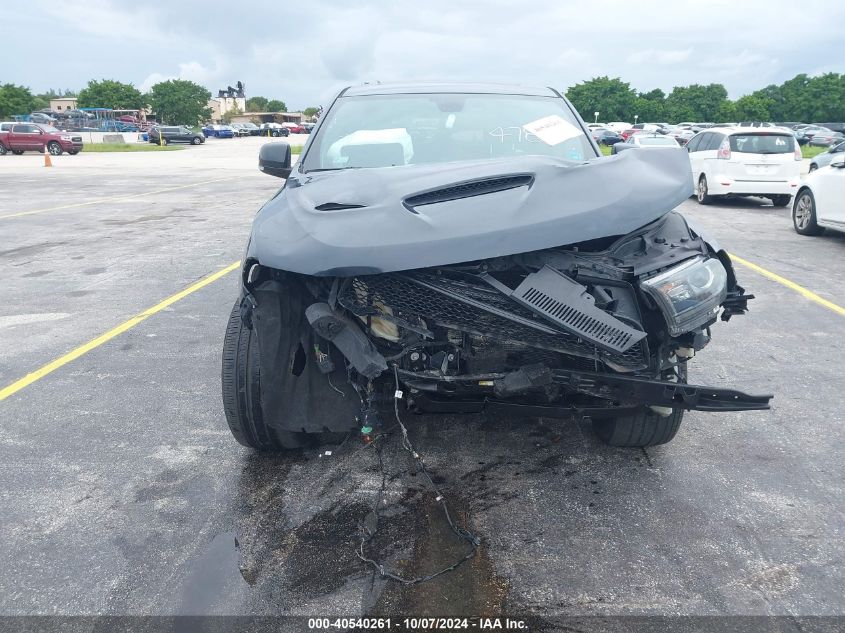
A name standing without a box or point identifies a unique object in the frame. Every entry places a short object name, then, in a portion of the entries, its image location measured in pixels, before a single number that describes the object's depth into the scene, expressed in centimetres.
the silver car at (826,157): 1895
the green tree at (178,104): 9288
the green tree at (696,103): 9475
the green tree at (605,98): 9619
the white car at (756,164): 1365
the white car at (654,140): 1948
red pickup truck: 3462
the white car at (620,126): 5885
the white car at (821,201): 959
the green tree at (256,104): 15745
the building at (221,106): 12635
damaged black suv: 252
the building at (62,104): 13241
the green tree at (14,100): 8006
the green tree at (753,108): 8744
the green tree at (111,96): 9288
